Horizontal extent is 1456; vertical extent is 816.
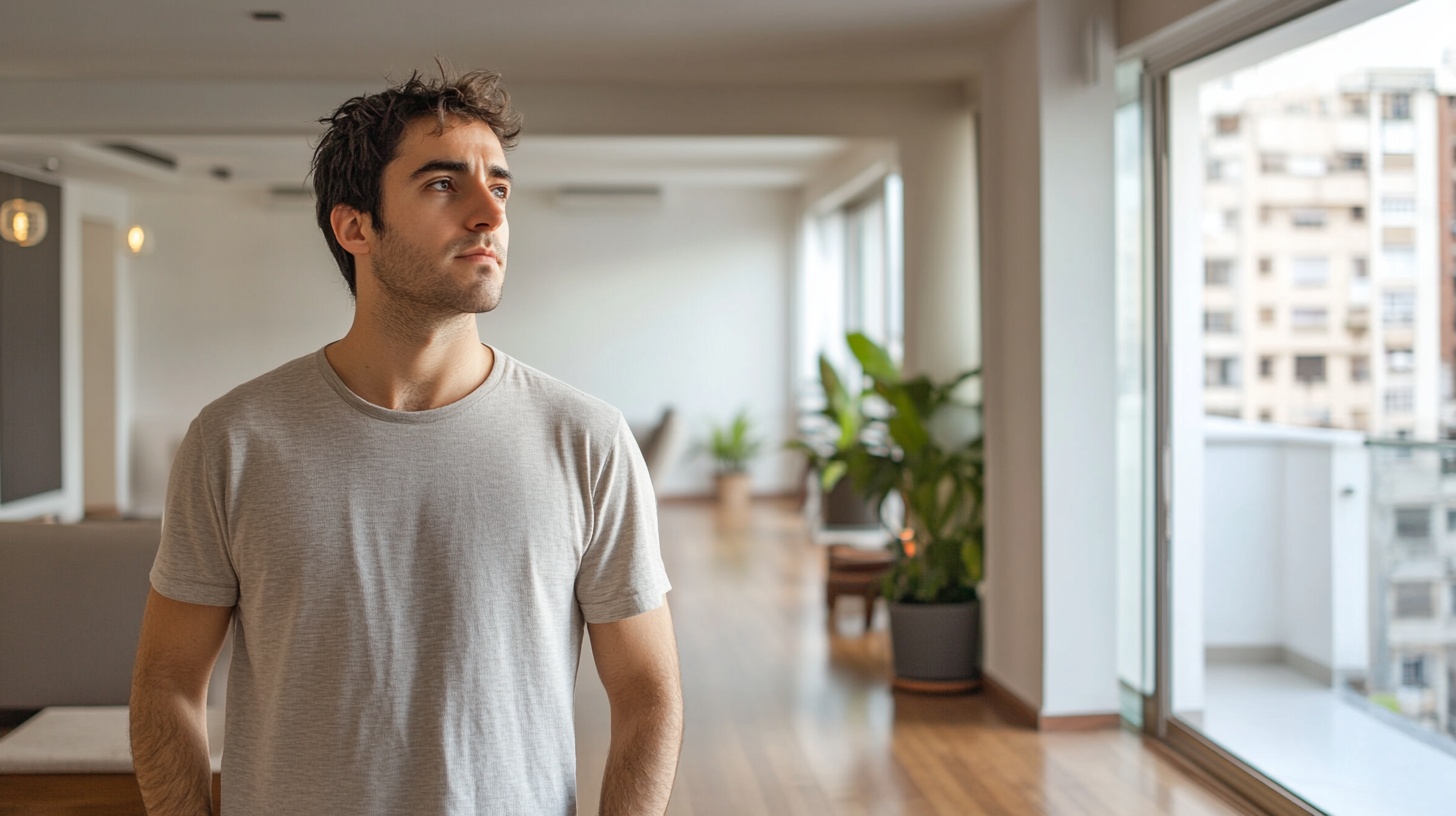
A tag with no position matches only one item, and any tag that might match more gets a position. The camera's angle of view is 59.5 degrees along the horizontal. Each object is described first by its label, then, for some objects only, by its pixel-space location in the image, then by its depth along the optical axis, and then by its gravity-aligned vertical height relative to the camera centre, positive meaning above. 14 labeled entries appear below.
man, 1.22 -0.14
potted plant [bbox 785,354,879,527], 5.64 -0.25
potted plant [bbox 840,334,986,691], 4.91 -0.46
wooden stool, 6.27 -0.83
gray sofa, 3.12 -0.51
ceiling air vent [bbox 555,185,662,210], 11.09 +1.82
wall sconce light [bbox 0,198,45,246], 6.58 +1.02
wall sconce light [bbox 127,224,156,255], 7.00 +0.96
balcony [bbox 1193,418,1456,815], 3.79 -0.77
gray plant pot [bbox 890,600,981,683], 4.90 -0.93
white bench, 2.79 -0.80
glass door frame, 4.09 +0.20
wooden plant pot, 10.83 -0.75
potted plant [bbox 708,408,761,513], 10.85 -0.47
